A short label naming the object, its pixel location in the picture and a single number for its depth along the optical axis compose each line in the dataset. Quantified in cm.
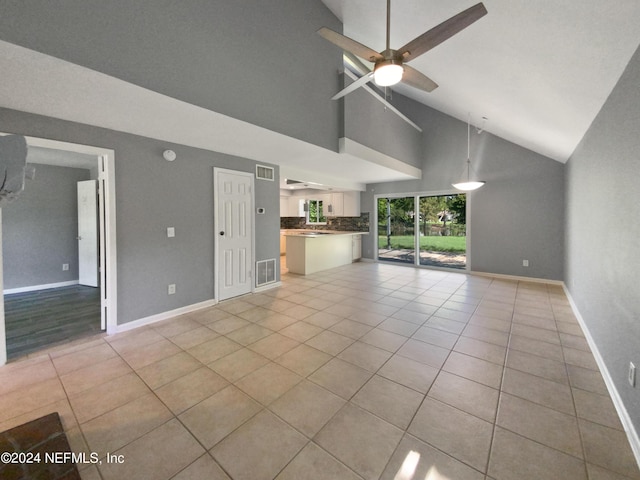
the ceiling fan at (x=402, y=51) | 180
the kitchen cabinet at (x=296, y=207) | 904
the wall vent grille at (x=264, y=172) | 460
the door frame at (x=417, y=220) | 621
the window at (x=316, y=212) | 884
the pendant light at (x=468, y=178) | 468
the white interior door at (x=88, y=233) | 476
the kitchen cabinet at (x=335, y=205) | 811
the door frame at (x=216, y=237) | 393
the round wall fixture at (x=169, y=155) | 333
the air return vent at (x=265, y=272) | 471
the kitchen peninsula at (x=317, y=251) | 612
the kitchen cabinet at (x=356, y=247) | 782
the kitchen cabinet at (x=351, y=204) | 796
